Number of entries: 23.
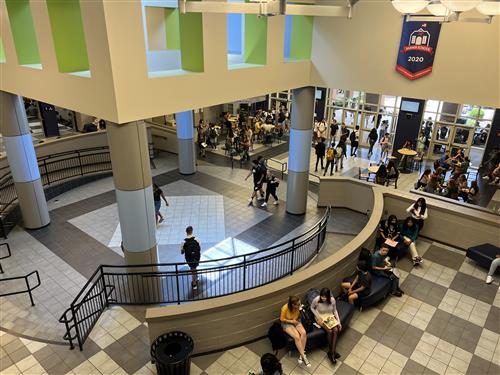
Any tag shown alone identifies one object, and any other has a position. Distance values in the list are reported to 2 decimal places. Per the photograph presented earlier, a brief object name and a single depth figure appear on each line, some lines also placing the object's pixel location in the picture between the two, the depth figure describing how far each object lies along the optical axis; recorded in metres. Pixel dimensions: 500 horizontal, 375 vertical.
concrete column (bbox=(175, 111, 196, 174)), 14.57
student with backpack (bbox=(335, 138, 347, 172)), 15.30
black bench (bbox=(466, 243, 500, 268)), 8.27
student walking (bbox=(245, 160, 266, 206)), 12.39
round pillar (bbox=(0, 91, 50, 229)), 9.48
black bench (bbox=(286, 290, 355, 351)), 6.08
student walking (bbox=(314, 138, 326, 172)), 14.96
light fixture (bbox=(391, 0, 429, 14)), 4.06
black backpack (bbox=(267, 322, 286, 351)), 6.00
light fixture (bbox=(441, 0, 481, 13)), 3.70
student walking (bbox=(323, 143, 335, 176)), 14.64
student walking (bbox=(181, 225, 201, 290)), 7.93
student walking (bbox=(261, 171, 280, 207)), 12.39
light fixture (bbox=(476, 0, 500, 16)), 4.11
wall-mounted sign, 8.53
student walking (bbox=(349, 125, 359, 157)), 17.21
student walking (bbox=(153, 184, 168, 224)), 10.70
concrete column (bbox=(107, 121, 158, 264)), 6.64
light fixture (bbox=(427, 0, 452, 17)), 5.07
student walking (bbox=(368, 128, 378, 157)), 17.39
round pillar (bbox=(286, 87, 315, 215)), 10.94
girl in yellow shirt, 5.84
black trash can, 5.33
